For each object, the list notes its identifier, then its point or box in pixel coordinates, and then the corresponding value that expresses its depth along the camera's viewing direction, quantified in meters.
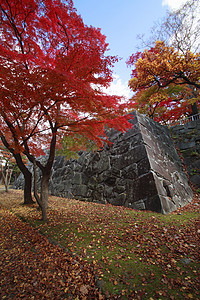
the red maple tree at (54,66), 3.22
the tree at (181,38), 7.40
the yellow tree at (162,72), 6.49
